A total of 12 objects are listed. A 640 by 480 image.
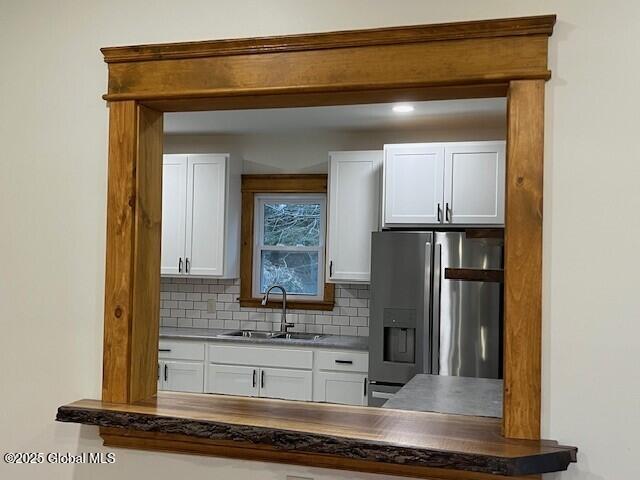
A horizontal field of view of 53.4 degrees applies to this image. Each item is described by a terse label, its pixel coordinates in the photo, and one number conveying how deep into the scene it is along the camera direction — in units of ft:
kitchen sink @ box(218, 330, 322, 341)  16.44
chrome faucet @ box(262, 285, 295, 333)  16.43
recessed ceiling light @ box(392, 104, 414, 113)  13.89
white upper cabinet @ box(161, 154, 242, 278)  16.61
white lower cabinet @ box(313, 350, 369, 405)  14.67
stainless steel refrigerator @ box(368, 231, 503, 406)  13.24
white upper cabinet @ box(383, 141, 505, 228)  14.20
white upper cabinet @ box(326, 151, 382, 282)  15.55
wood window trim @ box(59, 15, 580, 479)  5.15
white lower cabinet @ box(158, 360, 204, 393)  15.66
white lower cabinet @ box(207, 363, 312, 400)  15.02
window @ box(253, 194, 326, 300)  17.33
